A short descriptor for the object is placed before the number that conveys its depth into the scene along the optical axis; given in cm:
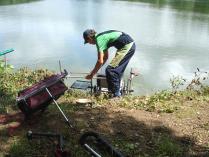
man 679
